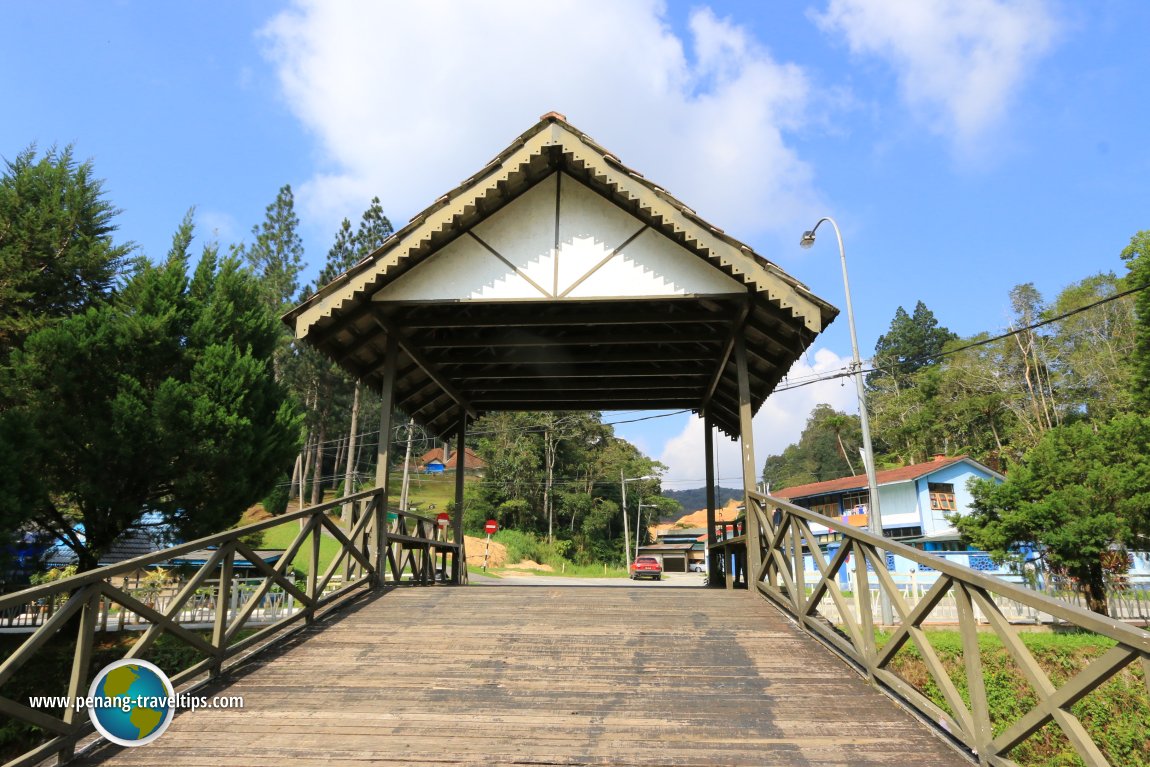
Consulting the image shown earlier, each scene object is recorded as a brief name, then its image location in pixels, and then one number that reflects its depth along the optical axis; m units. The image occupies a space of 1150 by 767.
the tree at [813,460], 88.76
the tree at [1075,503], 19.17
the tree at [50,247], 14.48
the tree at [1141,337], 30.72
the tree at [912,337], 81.81
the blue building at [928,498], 38.47
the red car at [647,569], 38.92
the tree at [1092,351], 40.19
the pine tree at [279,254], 40.97
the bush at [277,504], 36.06
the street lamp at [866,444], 16.52
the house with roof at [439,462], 67.50
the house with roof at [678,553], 56.72
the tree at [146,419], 13.29
